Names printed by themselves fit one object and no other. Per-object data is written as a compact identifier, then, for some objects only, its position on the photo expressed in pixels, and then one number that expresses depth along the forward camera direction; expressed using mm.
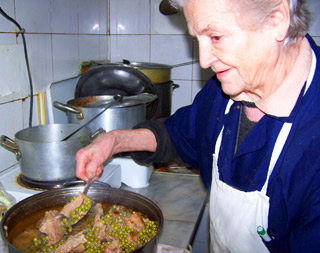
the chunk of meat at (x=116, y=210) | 993
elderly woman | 754
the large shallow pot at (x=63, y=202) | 904
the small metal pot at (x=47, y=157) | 1119
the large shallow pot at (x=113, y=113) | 1380
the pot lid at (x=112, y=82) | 1585
